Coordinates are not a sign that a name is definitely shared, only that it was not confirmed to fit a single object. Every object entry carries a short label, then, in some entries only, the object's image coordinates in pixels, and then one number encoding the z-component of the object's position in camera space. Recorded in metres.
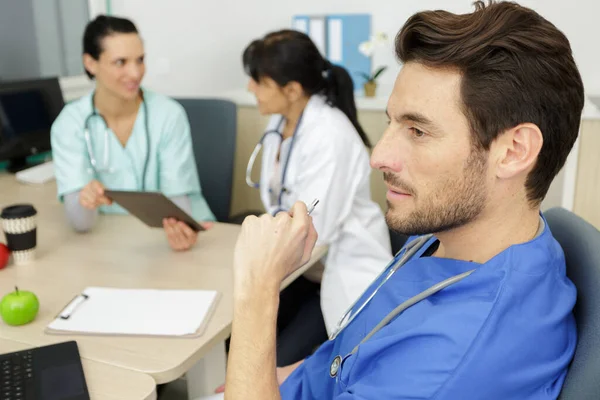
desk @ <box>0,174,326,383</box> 1.11
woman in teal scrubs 1.97
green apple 1.18
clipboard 1.18
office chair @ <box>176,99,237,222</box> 2.25
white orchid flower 2.97
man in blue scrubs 0.76
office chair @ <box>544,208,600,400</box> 0.72
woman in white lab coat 1.79
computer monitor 2.31
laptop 0.97
